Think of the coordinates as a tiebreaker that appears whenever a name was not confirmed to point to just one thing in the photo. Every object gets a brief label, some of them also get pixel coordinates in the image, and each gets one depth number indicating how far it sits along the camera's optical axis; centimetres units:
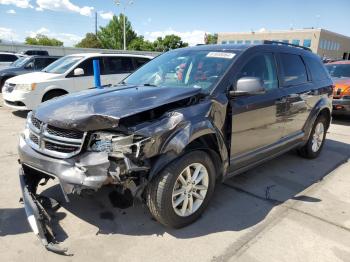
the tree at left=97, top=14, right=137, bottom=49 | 7006
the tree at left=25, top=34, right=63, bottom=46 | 8412
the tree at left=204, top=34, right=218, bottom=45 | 8300
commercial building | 6109
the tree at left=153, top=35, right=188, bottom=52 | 6217
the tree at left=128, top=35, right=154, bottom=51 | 6306
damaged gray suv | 269
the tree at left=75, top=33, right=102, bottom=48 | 7544
